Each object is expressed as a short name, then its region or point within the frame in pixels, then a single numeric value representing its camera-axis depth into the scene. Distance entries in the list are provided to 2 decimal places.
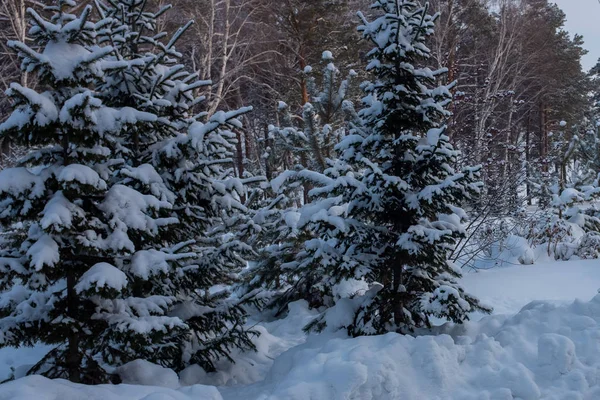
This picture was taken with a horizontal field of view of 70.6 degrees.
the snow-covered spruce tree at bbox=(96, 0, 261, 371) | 4.64
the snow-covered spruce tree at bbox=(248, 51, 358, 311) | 6.69
